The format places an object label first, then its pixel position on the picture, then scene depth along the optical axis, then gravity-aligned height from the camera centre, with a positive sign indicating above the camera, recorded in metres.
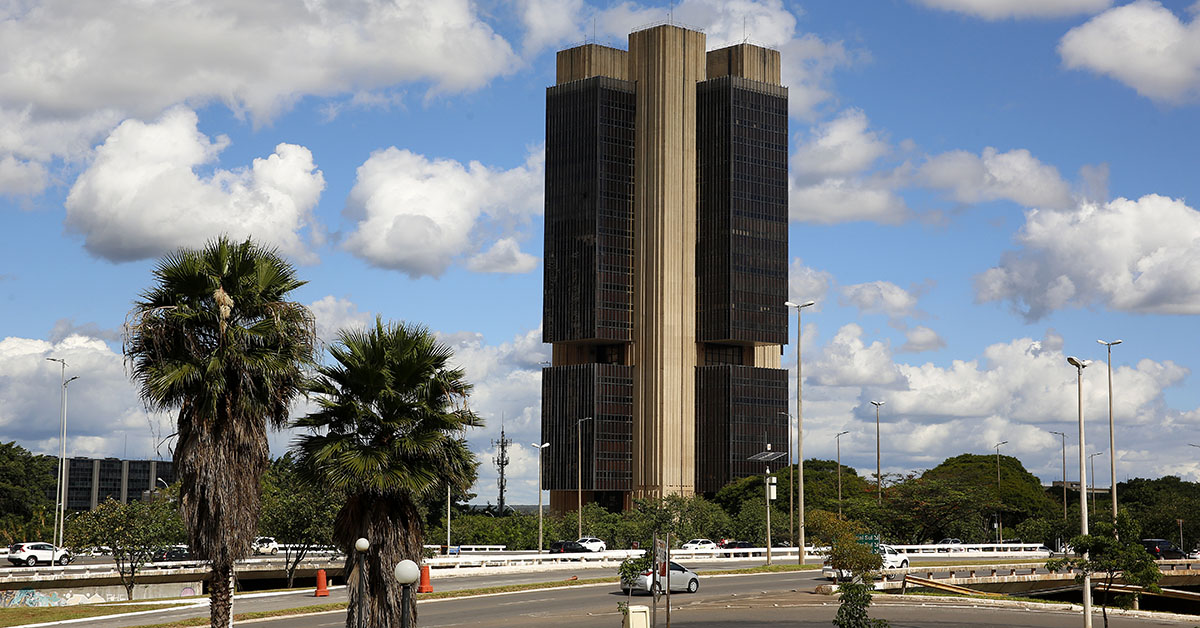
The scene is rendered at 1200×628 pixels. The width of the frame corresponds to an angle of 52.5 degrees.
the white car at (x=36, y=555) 77.75 -6.28
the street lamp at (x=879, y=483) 115.00 -2.44
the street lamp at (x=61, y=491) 80.94 -2.45
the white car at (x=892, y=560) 65.88 -5.76
